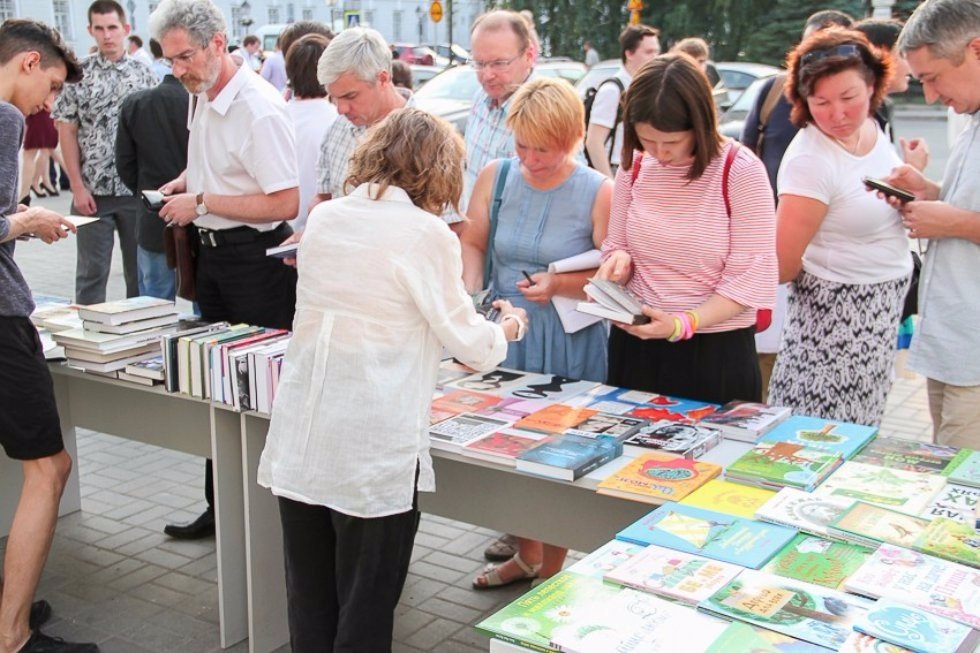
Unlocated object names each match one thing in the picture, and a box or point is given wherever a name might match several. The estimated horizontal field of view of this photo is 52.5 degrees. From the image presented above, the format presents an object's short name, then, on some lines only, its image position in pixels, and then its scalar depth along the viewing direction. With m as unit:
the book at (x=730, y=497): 2.08
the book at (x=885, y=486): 2.08
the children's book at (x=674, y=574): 1.72
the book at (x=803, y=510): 1.97
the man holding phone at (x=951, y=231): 2.52
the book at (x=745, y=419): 2.52
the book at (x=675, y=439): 2.42
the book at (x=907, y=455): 2.30
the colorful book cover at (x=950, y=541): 1.82
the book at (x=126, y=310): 3.23
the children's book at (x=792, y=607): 1.59
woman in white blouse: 2.19
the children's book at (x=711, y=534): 1.86
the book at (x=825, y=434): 2.41
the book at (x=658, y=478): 2.19
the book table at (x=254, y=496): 2.62
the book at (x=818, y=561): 1.78
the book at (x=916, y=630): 1.53
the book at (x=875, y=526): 1.89
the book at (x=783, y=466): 2.19
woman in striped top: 2.65
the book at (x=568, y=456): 2.31
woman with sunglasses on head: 2.84
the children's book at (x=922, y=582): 1.65
